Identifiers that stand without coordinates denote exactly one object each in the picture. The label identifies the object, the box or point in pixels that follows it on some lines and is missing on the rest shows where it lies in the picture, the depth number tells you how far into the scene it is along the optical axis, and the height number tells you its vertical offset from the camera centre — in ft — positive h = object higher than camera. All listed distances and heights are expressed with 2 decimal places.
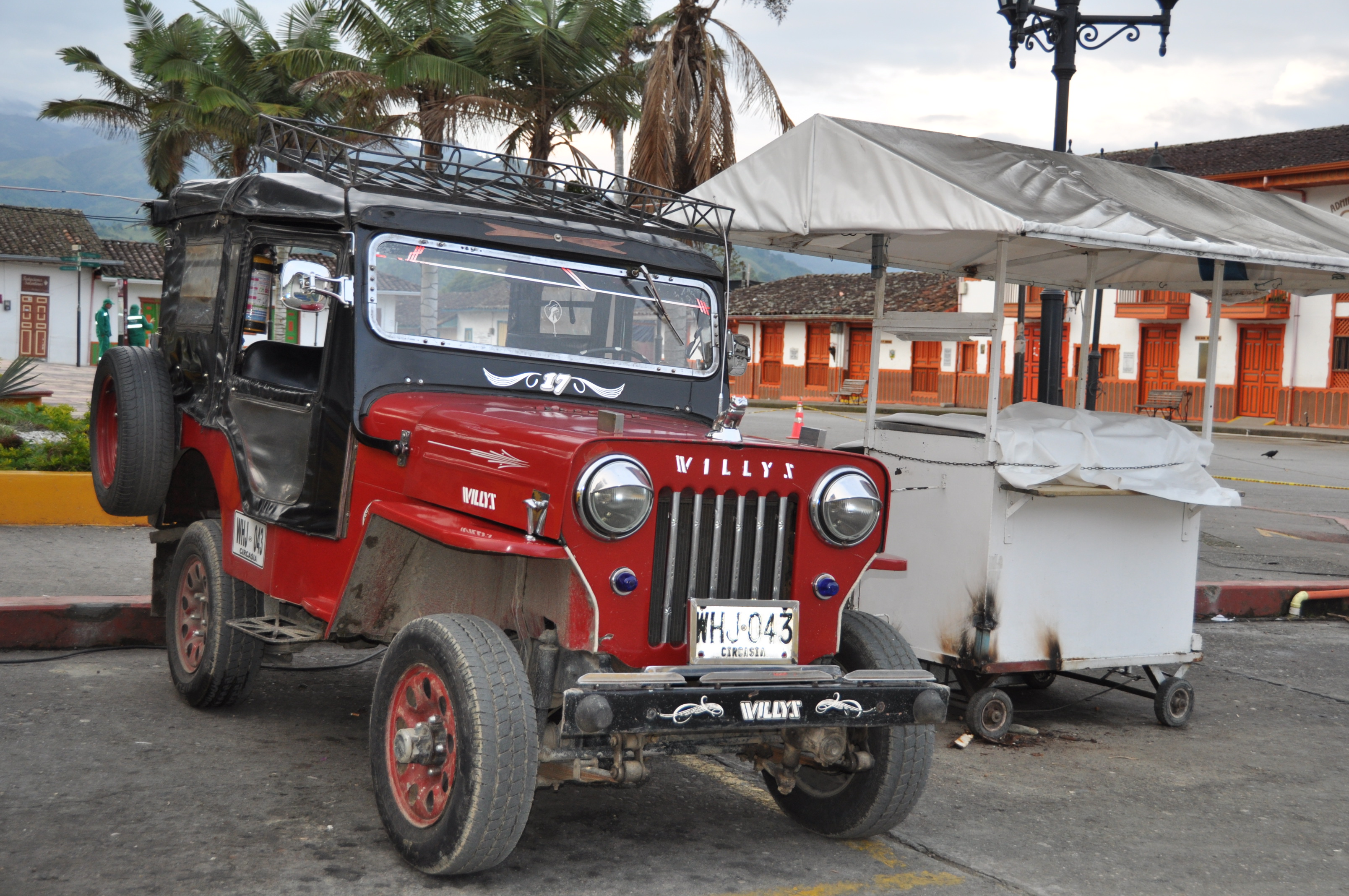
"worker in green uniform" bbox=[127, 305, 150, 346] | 76.74 +1.36
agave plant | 35.09 -1.00
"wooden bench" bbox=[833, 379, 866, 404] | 143.95 -0.70
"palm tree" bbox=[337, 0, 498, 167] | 58.23 +15.25
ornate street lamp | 31.60 +9.79
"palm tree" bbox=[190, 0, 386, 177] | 83.25 +19.42
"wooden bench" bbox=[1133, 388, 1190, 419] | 111.34 +0.11
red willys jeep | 12.18 -1.49
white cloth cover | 19.13 -0.86
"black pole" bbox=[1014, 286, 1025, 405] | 25.67 +0.81
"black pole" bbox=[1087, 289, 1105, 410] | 26.17 +0.50
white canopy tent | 19.29 +3.02
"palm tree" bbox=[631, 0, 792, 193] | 55.57 +12.57
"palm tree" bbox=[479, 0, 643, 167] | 56.75 +14.34
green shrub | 32.55 -2.90
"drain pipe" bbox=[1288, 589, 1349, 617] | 30.12 -4.61
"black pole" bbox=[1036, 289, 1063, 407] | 29.78 +1.19
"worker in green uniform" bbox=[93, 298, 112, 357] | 85.40 +1.60
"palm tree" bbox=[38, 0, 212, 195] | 91.91 +20.49
